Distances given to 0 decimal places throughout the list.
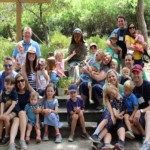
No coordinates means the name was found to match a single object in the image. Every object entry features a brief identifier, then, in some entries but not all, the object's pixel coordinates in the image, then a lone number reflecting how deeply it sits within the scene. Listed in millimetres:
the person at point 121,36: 7258
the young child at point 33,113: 5738
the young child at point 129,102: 5579
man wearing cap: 5466
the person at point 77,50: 7355
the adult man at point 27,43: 6996
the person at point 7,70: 5970
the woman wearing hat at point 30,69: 6270
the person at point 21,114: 5410
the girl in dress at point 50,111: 5750
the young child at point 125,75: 6207
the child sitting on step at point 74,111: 5723
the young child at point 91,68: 6465
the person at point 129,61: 6352
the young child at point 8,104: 5605
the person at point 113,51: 7236
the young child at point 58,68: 6871
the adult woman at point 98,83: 6250
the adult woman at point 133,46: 7012
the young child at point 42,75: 6301
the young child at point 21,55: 6918
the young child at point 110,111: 5414
